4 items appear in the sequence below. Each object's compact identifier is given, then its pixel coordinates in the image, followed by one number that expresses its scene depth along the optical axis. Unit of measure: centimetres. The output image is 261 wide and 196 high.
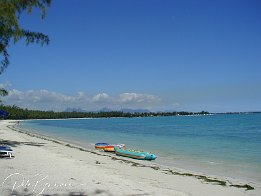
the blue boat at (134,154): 2061
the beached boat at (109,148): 2605
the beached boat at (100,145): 2710
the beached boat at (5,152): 1415
